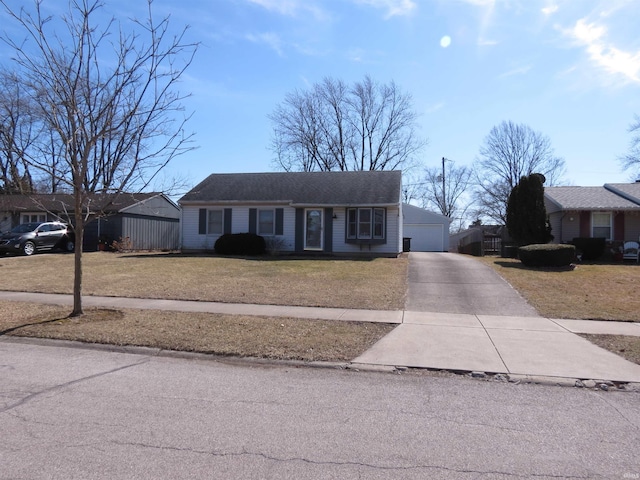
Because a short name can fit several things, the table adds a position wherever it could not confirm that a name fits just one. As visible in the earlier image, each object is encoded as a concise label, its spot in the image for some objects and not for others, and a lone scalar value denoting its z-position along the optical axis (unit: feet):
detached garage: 111.96
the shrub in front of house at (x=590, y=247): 65.62
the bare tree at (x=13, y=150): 26.23
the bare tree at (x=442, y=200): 191.81
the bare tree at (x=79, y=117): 27.09
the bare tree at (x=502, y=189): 163.12
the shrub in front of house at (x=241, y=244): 69.97
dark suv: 72.79
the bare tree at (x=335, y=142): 142.82
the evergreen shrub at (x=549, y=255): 52.34
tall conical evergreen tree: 66.13
